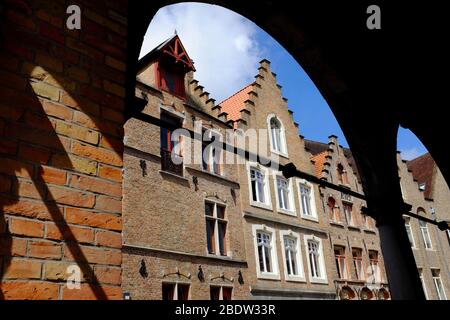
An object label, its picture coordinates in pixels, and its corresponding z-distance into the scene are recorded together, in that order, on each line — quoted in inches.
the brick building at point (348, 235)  818.8
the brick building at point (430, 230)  1006.4
